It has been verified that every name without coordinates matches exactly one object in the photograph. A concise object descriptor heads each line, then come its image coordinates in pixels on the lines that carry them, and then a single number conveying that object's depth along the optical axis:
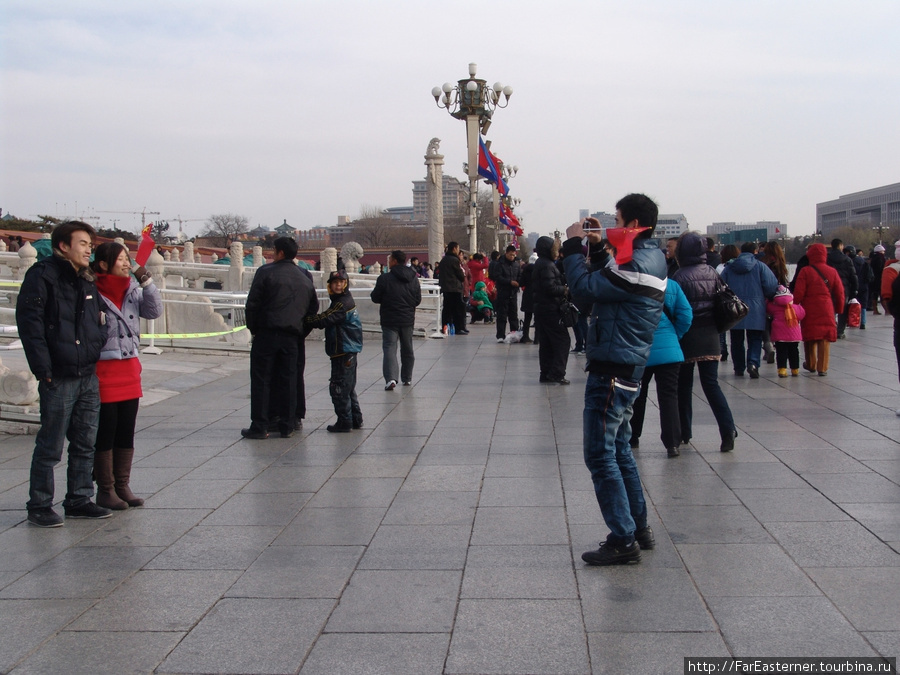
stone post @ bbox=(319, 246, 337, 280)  20.33
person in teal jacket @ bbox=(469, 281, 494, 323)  21.41
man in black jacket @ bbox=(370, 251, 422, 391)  10.91
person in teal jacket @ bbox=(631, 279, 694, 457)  6.62
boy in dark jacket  8.19
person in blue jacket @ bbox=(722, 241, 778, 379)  11.07
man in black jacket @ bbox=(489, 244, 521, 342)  16.48
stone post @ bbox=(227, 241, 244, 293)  21.70
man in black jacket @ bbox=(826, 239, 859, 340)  15.95
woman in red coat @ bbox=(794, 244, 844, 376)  11.37
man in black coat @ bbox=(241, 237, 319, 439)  7.97
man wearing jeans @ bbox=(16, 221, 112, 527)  5.10
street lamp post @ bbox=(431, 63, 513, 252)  25.73
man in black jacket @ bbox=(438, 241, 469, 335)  17.34
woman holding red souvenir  5.55
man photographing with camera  4.34
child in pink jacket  11.21
